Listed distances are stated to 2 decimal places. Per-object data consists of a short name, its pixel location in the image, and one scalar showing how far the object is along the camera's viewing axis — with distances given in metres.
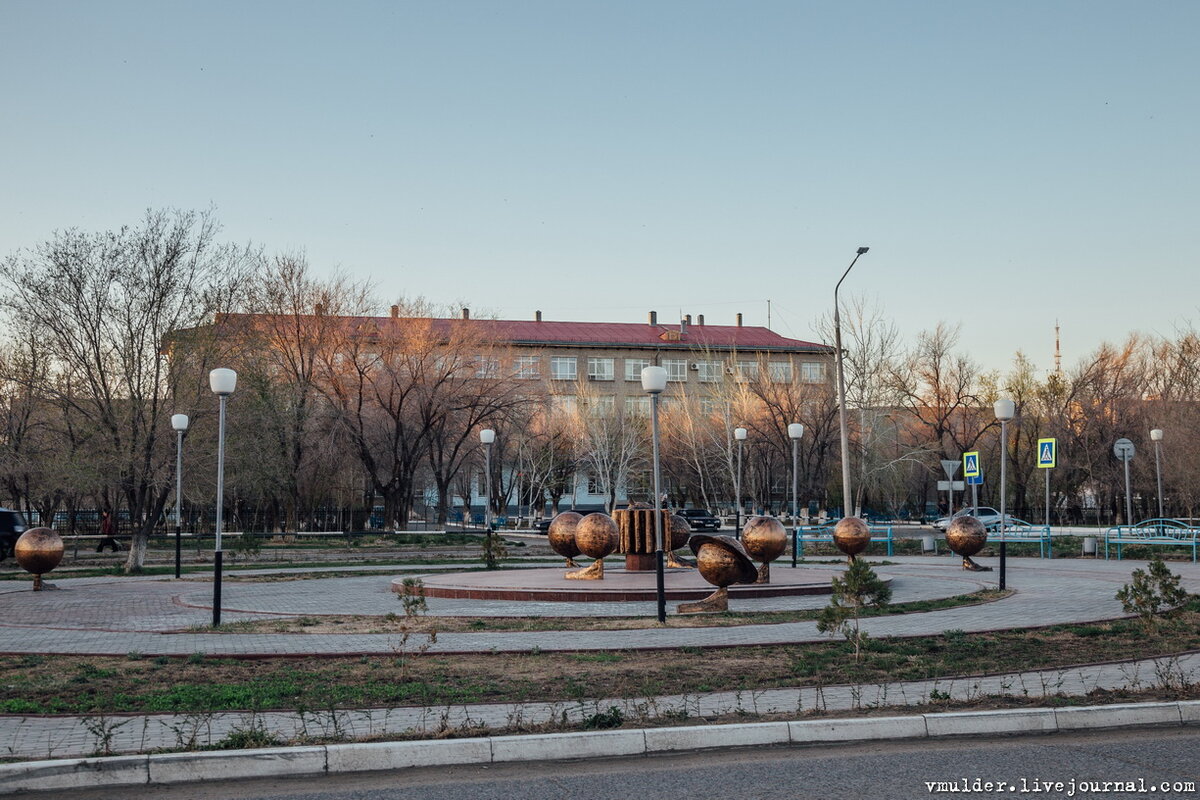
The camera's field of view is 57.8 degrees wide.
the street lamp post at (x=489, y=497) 24.98
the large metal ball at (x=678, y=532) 21.47
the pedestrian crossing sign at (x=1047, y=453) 29.11
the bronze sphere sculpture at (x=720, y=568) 15.22
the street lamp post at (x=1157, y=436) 32.87
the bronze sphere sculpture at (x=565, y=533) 21.17
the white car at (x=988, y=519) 42.44
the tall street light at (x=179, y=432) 24.46
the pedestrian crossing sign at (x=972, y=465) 28.73
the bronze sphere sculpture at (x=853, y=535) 23.28
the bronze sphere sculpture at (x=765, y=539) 17.89
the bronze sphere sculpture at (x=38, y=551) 21.02
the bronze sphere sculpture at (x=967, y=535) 23.17
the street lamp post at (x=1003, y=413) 18.31
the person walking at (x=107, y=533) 35.00
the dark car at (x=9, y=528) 31.95
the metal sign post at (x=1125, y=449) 32.25
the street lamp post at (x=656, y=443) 13.87
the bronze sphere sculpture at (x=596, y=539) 19.36
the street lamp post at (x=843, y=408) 34.91
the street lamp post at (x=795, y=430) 28.50
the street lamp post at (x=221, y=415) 14.04
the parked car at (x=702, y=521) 50.78
